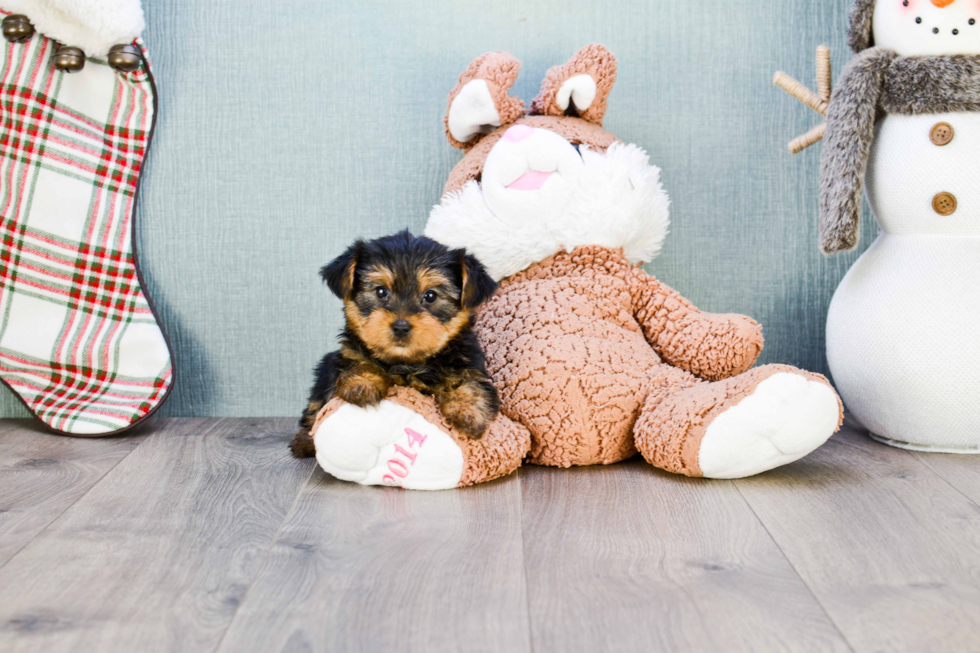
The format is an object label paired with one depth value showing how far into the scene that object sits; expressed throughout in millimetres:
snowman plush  1741
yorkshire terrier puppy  1525
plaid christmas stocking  2029
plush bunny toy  1554
